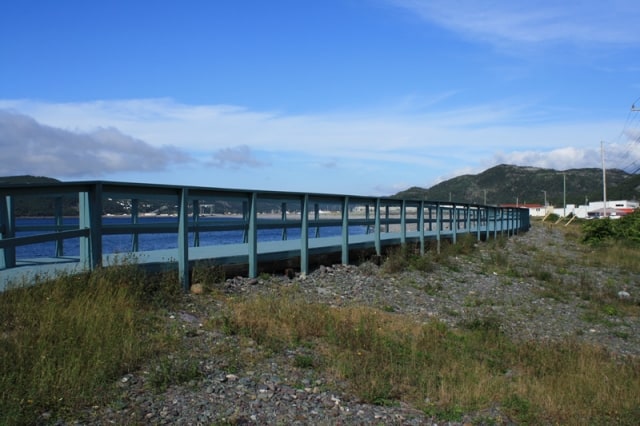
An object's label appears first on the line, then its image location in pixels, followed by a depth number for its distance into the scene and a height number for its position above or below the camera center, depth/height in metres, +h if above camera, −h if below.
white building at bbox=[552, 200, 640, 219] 127.09 -3.28
